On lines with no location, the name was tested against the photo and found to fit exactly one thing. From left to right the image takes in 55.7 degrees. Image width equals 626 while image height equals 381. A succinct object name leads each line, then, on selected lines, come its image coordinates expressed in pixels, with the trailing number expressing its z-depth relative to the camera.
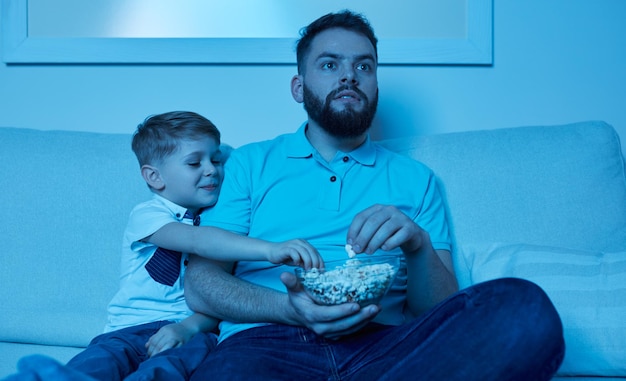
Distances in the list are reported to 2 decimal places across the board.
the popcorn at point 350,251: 1.18
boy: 1.32
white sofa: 1.58
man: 0.98
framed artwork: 1.94
